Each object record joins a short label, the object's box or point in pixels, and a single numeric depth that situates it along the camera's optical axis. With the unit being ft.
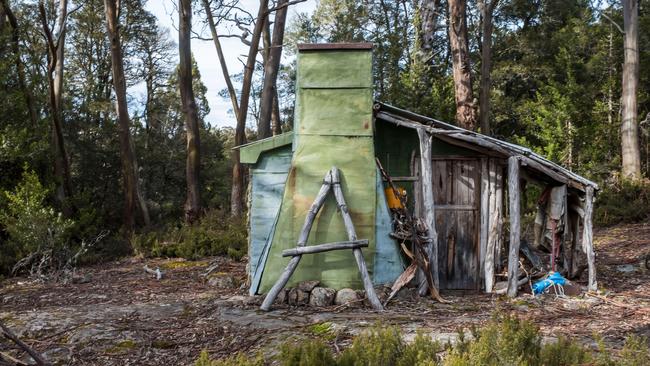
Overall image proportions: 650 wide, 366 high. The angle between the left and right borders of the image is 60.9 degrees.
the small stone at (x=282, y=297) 26.63
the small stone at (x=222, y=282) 32.19
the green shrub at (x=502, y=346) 12.69
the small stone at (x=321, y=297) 26.30
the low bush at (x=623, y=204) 51.25
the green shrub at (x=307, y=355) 13.67
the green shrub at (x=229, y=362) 13.06
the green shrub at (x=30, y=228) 37.76
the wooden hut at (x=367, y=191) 27.37
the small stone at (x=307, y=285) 26.73
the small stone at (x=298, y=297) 26.43
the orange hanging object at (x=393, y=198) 28.53
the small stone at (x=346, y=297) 26.19
